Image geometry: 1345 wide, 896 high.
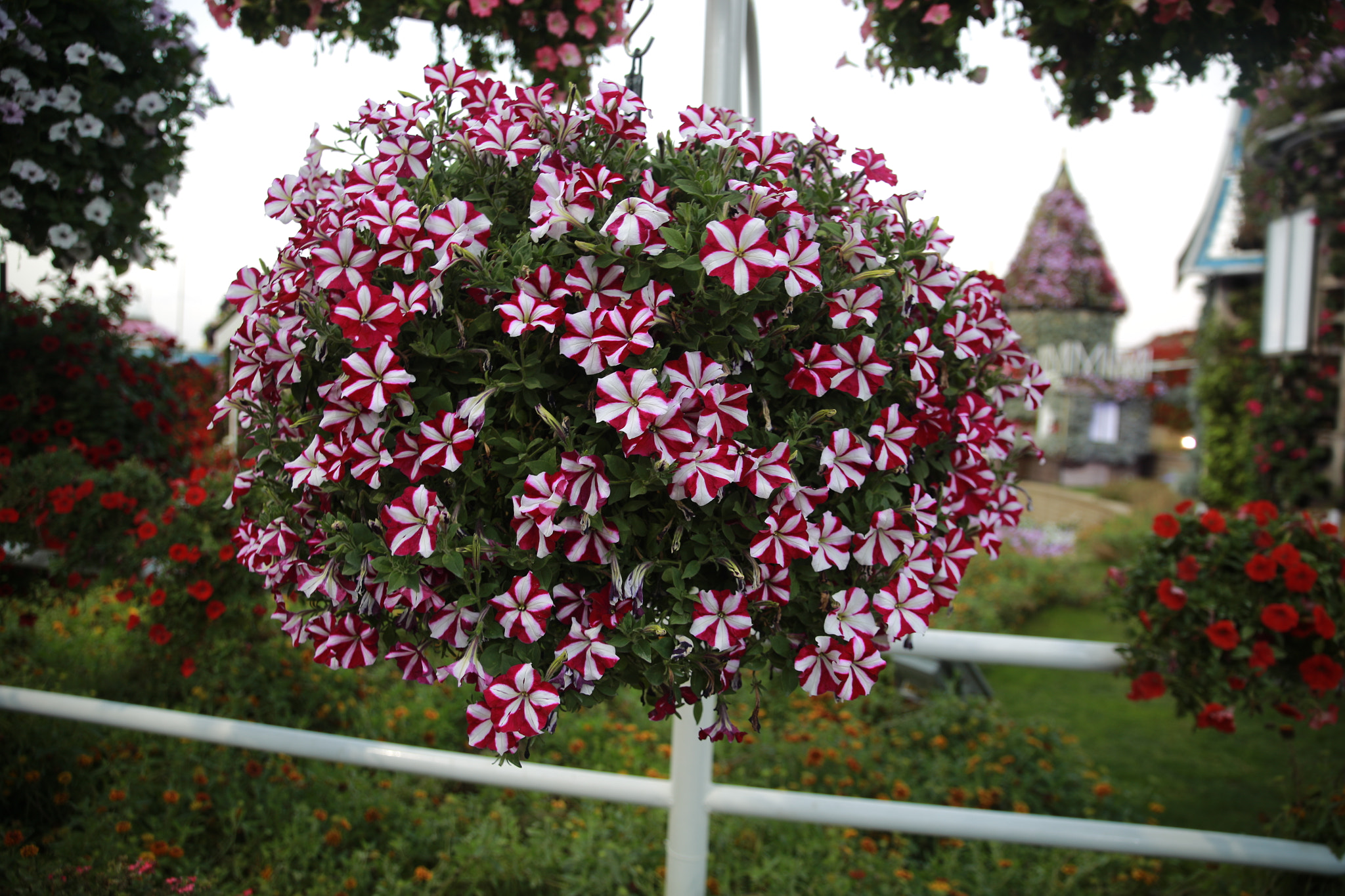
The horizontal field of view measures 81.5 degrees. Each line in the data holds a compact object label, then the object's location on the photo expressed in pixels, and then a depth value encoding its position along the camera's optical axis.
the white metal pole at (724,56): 1.42
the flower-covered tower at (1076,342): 14.98
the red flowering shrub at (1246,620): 1.63
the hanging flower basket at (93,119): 1.90
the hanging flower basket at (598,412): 0.83
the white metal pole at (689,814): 1.57
